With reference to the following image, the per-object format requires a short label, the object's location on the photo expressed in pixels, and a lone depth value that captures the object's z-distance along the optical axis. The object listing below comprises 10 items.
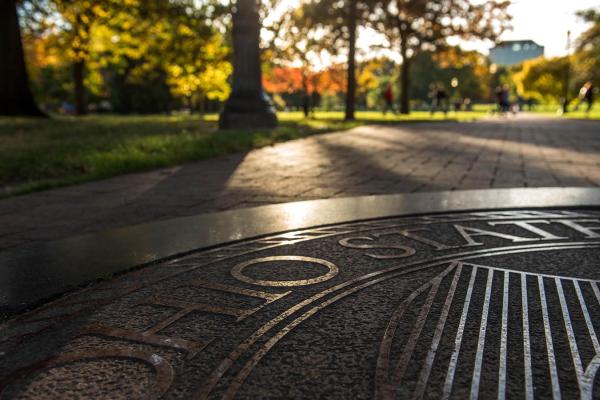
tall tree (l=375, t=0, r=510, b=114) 26.83
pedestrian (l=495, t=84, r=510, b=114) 32.03
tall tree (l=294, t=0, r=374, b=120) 22.23
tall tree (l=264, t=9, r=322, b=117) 27.03
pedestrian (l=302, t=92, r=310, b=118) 31.03
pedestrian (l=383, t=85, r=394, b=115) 30.03
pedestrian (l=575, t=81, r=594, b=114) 26.25
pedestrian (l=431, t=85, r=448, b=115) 31.64
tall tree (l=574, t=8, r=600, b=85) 47.28
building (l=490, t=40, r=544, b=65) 28.04
